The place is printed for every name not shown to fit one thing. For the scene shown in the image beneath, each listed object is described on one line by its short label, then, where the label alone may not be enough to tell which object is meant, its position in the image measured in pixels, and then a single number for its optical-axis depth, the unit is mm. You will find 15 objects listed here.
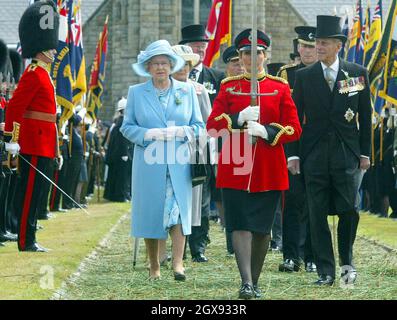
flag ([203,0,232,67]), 22428
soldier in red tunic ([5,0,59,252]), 12859
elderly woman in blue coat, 11219
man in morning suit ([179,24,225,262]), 13406
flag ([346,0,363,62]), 24875
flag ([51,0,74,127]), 18156
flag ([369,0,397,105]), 17906
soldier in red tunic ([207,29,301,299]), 10086
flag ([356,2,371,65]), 24016
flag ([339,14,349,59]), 27656
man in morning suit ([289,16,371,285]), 10961
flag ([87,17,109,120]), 26981
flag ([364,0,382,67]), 22766
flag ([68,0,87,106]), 20219
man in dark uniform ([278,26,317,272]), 12294
